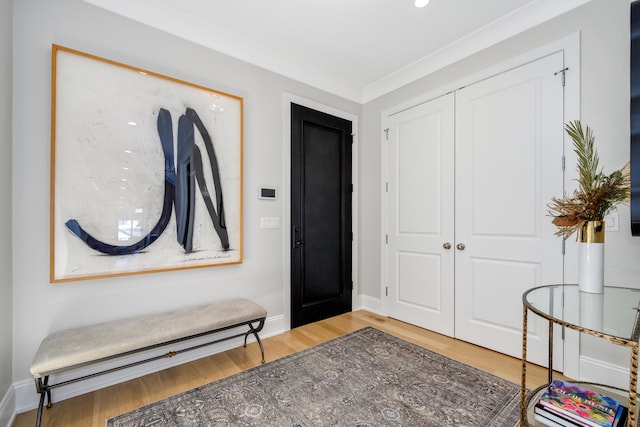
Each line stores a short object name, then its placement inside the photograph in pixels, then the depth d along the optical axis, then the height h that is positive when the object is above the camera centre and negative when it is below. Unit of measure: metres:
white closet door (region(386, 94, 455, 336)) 2.83 -0.02
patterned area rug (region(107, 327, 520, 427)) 1.65 -1.19
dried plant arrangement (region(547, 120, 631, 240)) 1.49 +0.09
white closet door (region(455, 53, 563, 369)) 2.21 +0.13
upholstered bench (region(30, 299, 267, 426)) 1.55 -0.77
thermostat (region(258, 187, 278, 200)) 2.78 +0.19
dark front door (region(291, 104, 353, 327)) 3.02 -0.03
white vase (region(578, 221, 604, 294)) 1.48 -0.22
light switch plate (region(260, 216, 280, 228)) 2.80 -0.09
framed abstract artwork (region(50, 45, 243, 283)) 1.86 +0.30
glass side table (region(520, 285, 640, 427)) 1.00 -0.44
